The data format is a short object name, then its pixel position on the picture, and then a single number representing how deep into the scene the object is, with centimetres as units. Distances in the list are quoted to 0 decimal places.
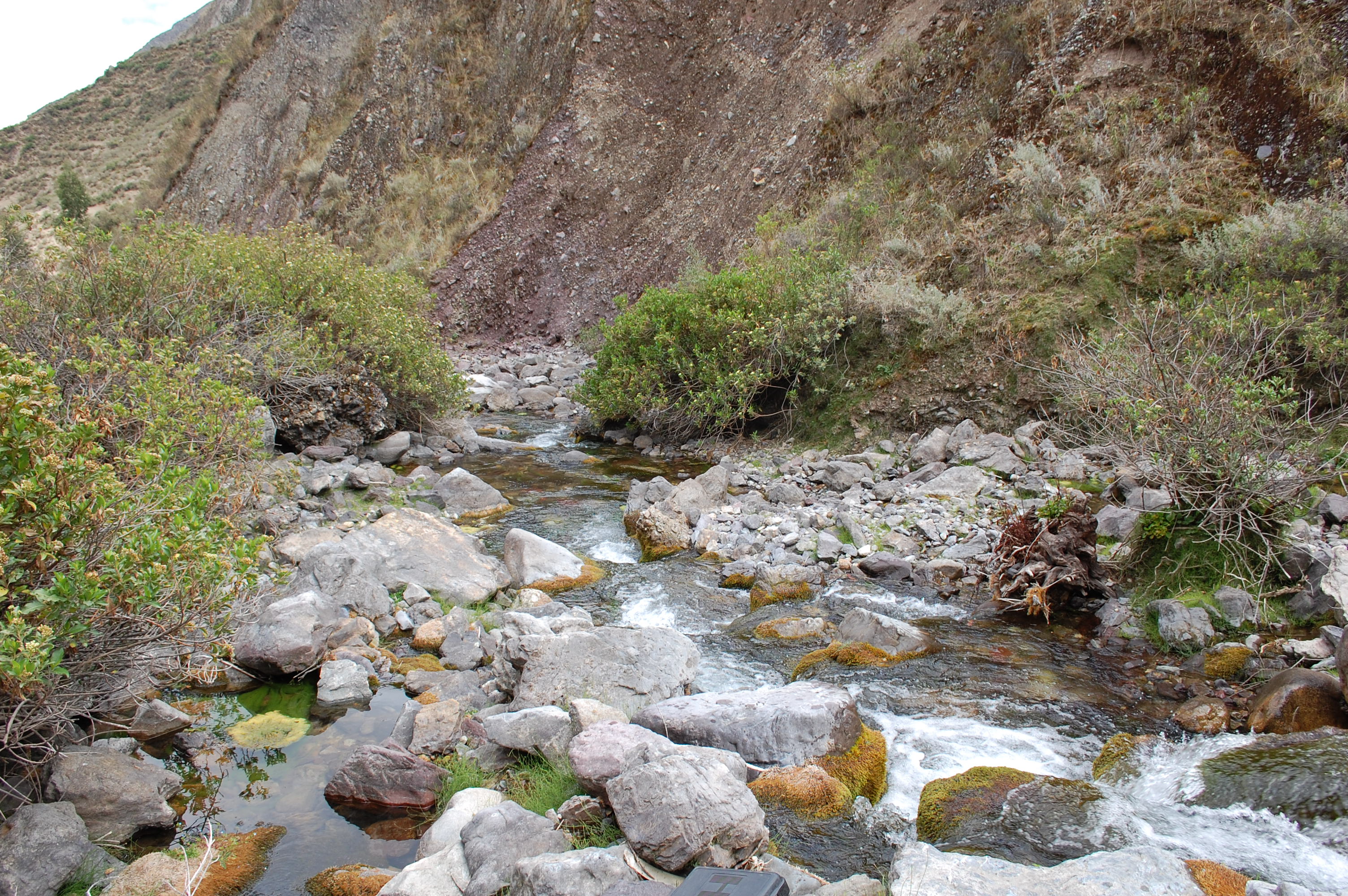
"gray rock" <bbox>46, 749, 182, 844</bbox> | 348
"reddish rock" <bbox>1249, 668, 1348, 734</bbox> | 390
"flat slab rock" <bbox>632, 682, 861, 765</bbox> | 402
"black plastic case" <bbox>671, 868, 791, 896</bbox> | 262
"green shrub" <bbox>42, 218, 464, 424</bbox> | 824
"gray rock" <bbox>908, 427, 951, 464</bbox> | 924
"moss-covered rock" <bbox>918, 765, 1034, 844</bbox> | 357
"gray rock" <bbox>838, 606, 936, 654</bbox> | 539
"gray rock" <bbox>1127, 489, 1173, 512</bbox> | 633
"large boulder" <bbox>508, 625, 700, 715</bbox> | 457
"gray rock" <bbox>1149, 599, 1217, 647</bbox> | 505
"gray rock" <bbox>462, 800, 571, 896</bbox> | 302
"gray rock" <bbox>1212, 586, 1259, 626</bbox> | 506
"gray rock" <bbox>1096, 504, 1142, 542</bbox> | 649
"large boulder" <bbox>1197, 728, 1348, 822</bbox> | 333
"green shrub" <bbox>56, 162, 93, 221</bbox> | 3897
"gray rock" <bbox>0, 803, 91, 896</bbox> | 301
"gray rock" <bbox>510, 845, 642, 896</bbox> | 279
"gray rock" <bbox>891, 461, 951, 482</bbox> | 878
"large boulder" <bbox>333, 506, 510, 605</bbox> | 659
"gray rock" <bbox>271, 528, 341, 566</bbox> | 669
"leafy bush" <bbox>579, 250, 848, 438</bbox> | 1132
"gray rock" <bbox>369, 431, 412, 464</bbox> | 1147
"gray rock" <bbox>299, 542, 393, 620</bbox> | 608
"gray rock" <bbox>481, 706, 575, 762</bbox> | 400
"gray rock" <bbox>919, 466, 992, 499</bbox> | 812
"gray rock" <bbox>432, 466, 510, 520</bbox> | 924
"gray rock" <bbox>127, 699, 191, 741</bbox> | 432
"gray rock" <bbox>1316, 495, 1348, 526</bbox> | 546
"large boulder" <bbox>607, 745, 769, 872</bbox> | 301
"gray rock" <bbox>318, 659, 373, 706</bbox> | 492
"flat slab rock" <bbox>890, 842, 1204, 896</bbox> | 268
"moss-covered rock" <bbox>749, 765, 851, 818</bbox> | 369
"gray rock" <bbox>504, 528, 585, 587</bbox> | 712
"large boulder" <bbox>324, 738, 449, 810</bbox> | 388
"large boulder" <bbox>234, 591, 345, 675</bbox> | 506
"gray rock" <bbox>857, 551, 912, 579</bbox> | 682
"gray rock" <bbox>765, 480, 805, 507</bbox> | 874
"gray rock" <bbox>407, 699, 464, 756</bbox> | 425
